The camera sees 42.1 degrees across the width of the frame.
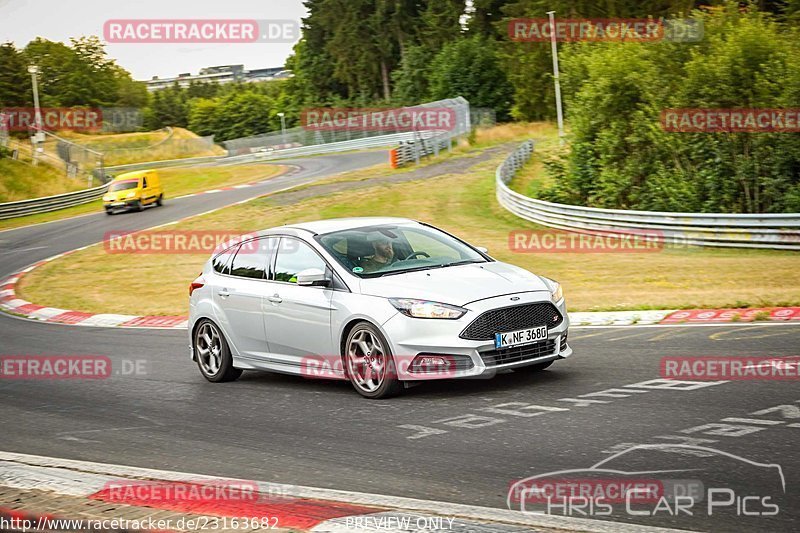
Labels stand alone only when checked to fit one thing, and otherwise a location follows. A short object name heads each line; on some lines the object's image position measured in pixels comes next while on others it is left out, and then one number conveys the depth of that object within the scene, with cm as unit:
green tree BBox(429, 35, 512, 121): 9238
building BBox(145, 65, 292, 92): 18650
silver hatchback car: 881
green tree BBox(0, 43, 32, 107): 10181
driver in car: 971
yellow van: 4259
